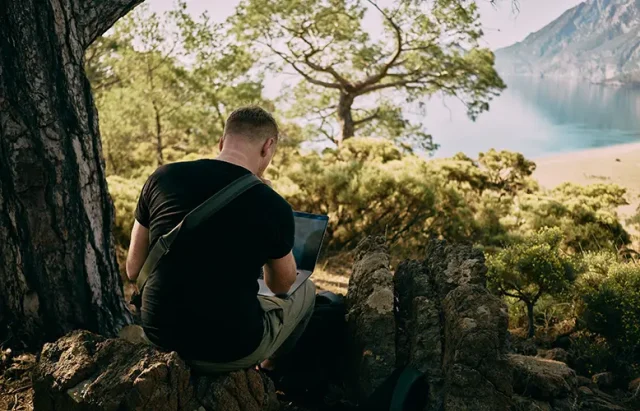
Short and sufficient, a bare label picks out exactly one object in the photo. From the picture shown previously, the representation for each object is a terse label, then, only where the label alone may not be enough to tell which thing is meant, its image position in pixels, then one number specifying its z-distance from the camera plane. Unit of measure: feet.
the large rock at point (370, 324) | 9.31
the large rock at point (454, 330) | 7.92
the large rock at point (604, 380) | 10.78
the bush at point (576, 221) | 23.21
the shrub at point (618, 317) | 11.23
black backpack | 10.09
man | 7.43
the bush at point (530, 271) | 12.74
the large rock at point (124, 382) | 7.00
